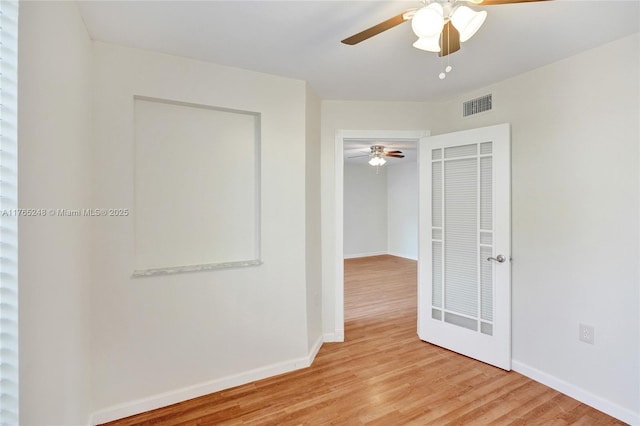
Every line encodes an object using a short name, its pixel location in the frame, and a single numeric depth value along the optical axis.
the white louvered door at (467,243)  2.76
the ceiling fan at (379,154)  5.88
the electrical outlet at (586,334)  2.27
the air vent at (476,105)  2.96
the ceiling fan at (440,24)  1.36
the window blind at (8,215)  0.97
